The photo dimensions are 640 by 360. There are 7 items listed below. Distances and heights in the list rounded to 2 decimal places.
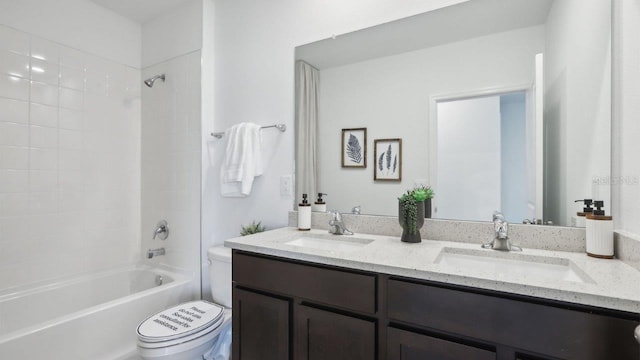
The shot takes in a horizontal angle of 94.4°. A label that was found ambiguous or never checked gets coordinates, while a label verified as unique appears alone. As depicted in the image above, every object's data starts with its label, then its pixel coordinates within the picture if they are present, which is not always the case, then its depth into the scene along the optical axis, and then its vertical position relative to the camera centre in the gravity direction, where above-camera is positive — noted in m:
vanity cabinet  0.73 -0.42
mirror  1.15 +0.35
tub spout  2.28 -0.55
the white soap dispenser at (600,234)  0.99 -0.18
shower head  2.28 +0.78
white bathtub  1.46 -0.79
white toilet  1.38 -0.74
